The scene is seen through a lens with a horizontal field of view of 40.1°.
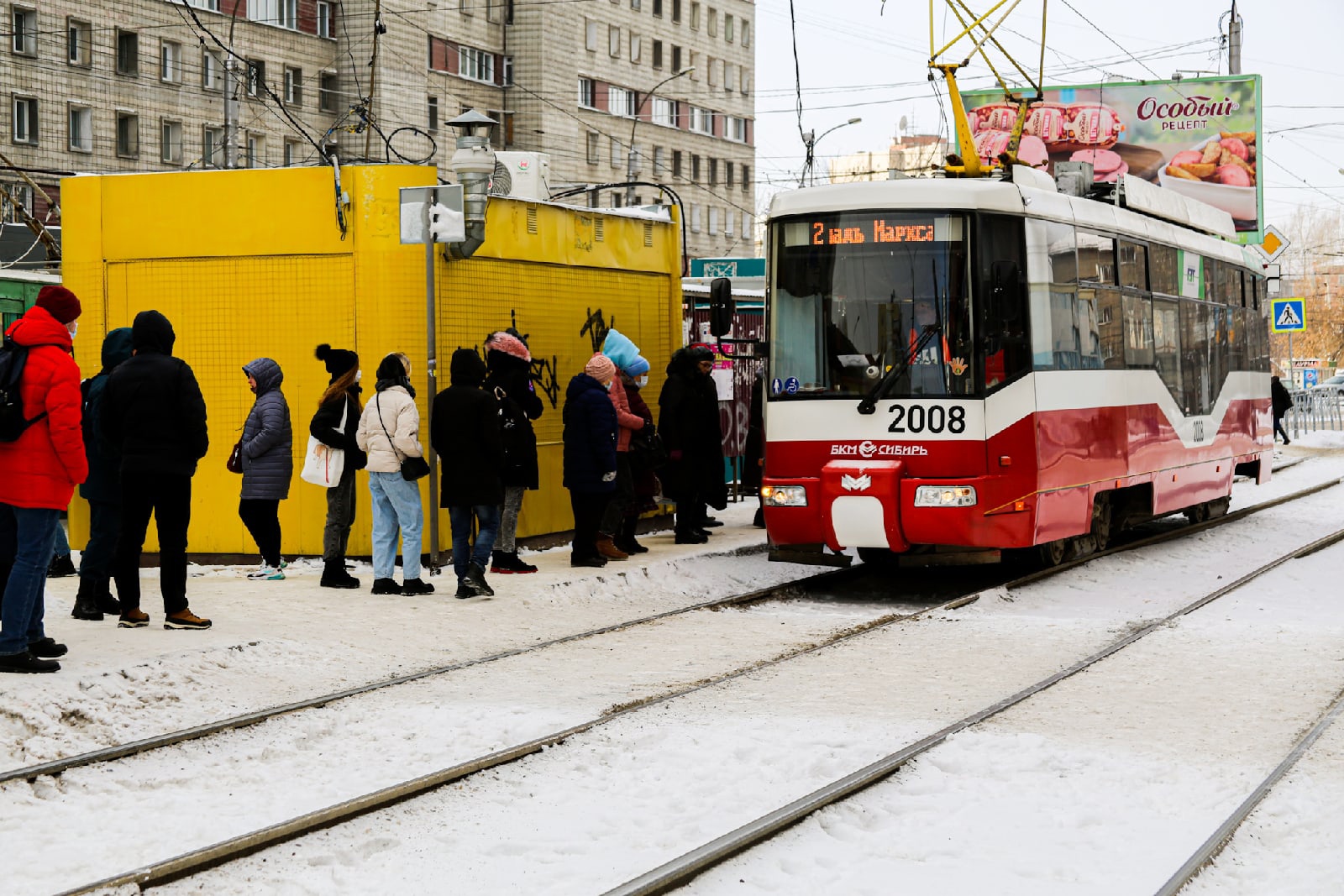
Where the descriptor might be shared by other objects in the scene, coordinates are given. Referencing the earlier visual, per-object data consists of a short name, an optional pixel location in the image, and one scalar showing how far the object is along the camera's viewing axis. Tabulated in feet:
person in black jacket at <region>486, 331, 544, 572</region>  44.96
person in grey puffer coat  43.93
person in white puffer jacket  42.06
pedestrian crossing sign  111.65
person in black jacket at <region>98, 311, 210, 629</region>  34.40
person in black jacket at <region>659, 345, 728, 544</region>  54.19
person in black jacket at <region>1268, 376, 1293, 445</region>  108.49
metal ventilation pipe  46.78
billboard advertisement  129.59
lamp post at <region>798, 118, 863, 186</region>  132.77
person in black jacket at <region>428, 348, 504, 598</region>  42.45
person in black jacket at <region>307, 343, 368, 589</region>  43.42
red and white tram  42.93
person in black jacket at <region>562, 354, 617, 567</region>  47.57
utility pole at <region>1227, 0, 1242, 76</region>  131.03
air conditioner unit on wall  57.93
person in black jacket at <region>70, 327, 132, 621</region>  36.81
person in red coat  29.84
